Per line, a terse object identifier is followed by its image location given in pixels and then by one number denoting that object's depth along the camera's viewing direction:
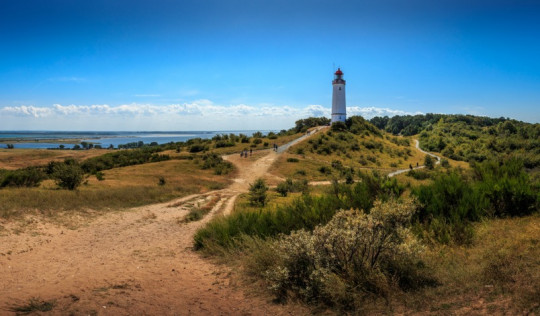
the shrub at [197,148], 44.34
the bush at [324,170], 35.38
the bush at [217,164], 32.14
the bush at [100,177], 23.97
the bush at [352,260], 4.62
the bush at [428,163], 40.60
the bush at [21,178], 17.08
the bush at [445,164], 43.28
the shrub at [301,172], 33.47
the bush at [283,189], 21.04
